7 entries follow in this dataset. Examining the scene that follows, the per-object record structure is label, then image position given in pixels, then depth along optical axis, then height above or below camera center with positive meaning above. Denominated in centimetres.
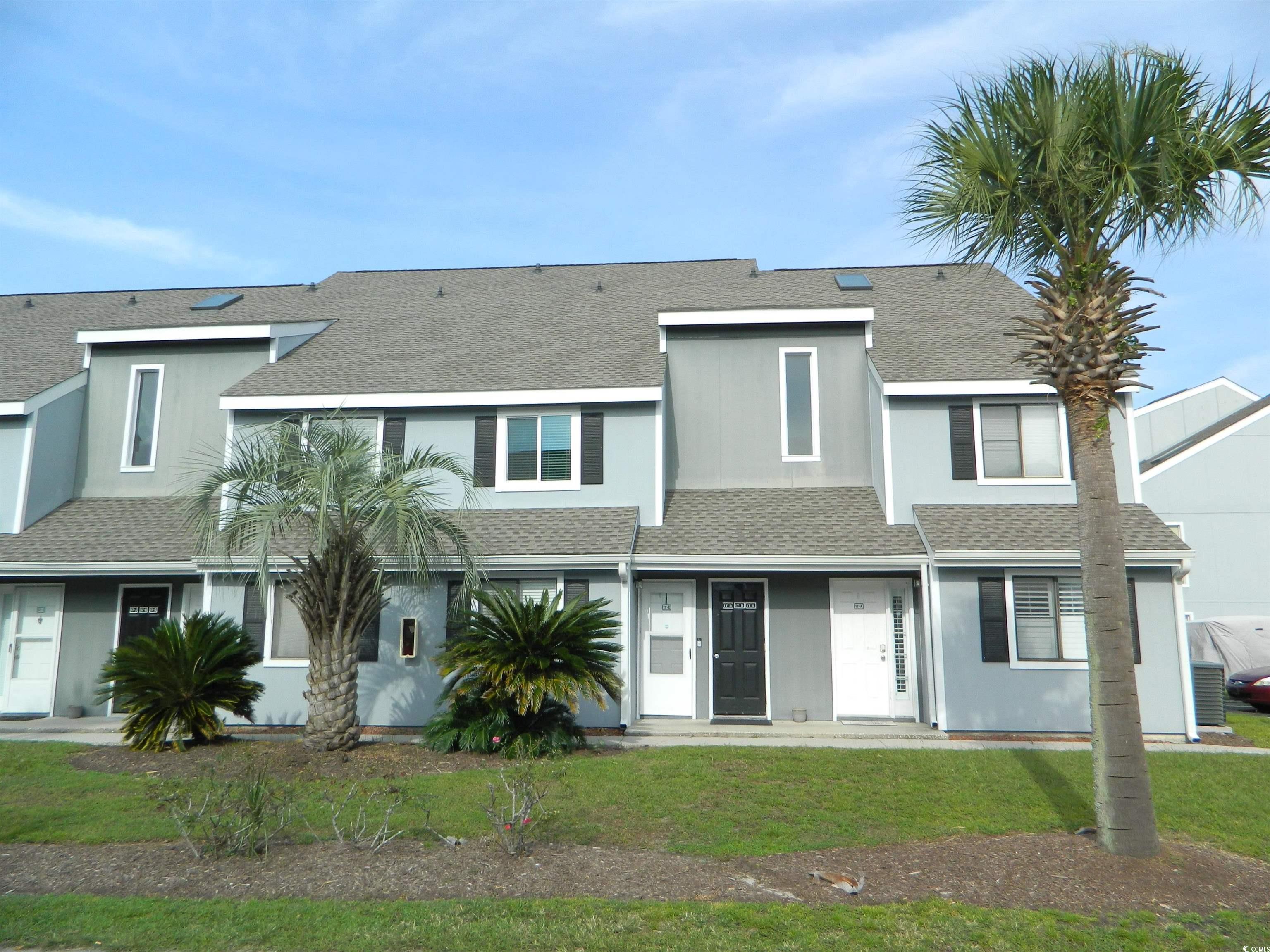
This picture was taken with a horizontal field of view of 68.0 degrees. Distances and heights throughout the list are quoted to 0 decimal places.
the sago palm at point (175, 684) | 1205 -37
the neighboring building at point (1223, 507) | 2367 +382
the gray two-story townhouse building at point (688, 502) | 1397 +252
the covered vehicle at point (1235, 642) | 2161 +40
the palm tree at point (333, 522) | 1144 +162
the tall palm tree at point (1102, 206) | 780 +398
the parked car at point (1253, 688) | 1852 -55
